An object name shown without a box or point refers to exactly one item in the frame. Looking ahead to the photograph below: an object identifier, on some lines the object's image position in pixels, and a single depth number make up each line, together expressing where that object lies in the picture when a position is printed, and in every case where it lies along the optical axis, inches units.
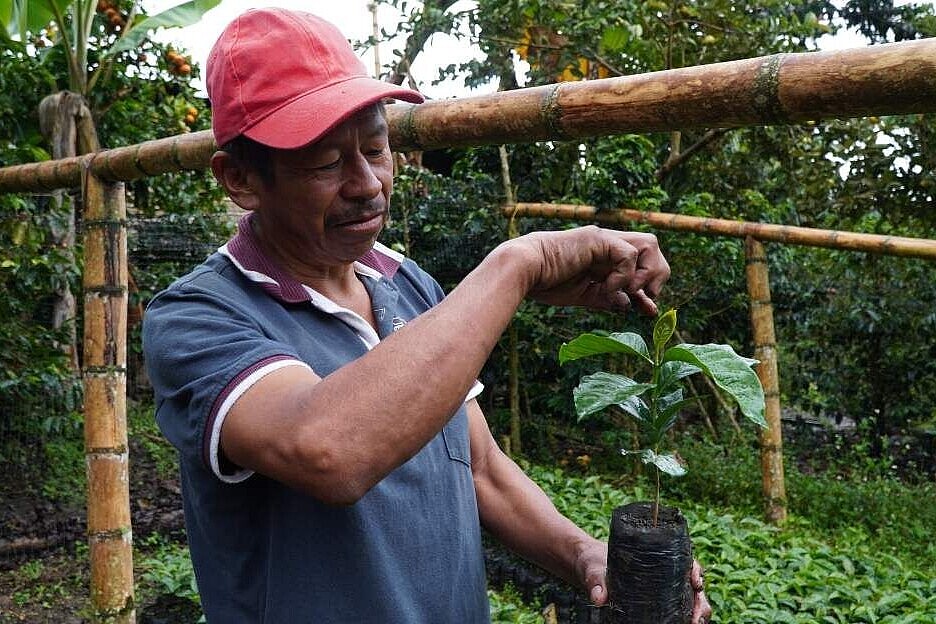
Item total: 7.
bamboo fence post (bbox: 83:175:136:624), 116.7
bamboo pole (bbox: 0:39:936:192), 45.7
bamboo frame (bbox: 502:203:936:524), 191.0
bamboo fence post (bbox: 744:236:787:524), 201.9
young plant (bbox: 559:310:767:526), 39.4
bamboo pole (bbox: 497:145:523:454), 256.8
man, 38.8
